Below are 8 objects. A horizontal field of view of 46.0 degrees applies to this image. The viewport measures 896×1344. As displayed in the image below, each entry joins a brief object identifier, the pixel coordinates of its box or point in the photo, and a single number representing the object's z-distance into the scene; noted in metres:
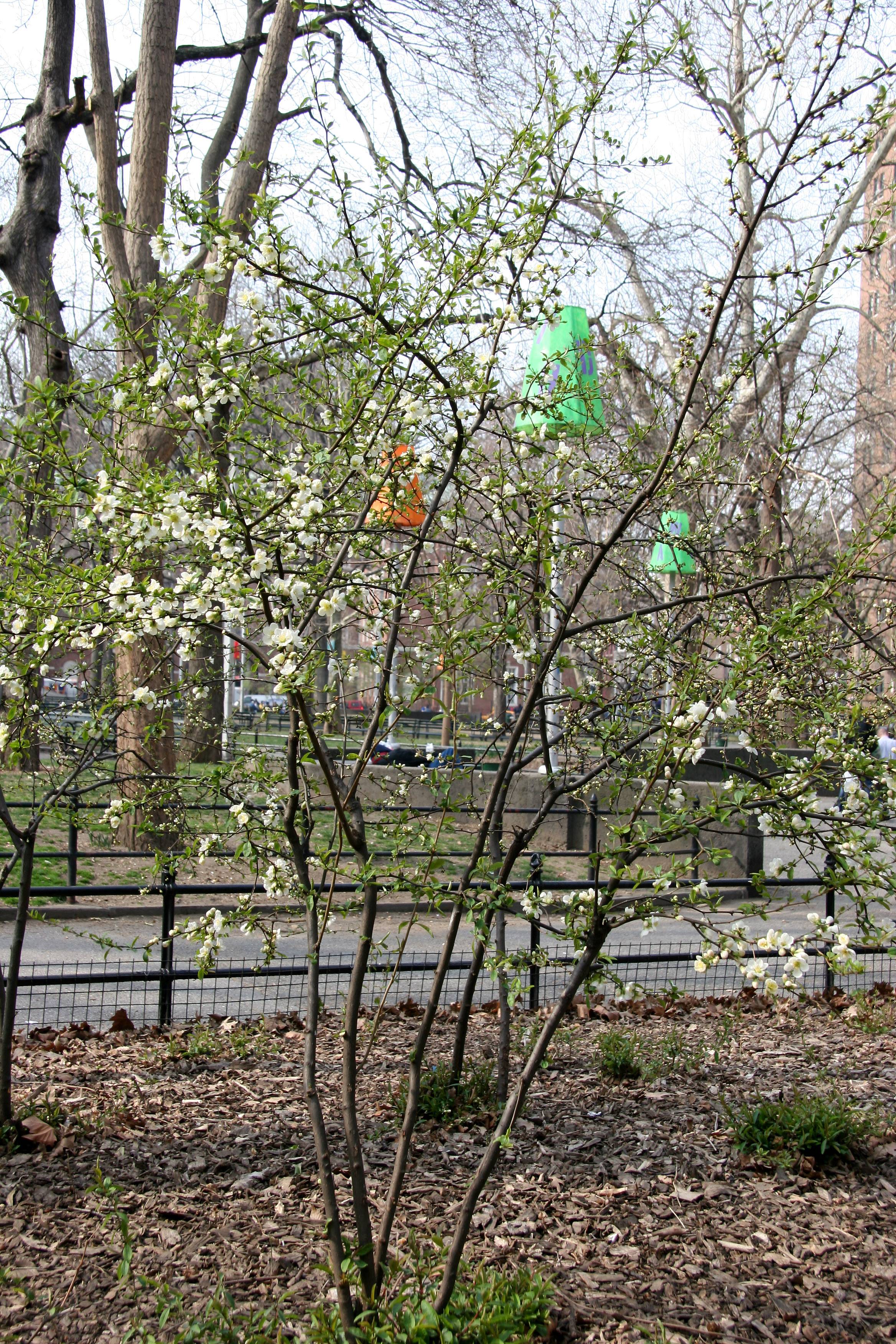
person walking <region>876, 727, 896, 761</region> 17.20
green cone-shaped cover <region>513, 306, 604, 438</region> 3.43
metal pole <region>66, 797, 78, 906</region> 9.38
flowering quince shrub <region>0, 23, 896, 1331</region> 2.68
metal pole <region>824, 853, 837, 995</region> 6.79
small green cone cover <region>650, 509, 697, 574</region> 4.92
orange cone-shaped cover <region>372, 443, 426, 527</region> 3.16
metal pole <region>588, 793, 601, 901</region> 8.62
